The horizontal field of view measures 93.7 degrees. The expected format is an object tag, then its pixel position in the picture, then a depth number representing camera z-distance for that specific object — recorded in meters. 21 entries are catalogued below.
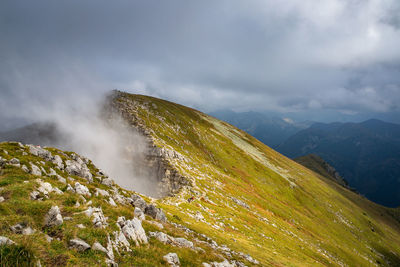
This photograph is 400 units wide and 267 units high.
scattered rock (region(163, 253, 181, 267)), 13.87
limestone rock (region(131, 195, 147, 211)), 25.67
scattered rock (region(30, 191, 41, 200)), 14.75
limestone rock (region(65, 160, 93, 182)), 27.31
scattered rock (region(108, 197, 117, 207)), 20.38
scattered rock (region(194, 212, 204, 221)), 39.49
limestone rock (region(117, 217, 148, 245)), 14.84
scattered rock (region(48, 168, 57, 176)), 23.07
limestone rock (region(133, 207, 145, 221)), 20.21
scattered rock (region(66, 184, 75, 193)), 18.73
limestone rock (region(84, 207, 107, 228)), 13.26
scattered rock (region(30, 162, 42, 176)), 21.04
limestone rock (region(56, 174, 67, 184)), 21.19
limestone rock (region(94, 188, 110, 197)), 21.58
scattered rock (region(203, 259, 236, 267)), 16.18
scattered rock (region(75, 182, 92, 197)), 19.49
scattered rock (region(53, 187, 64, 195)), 17.17
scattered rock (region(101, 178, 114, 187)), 29.63
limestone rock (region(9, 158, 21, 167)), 20.66
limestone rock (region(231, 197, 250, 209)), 67.81
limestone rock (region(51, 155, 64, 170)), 26.41
